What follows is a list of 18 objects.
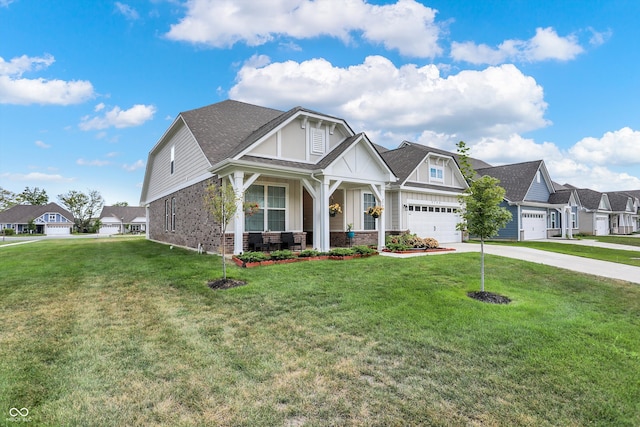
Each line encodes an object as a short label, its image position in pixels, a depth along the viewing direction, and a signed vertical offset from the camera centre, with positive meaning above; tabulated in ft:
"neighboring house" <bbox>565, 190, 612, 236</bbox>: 105.81 +1.78
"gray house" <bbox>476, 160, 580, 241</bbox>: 73.05 +3.89
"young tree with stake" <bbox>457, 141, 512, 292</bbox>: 20.86 +0.76
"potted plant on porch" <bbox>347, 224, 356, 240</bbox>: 47.29 -1.82
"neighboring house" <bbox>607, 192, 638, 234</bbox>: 121.39 +2.23
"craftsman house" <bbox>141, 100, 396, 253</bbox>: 38.40 +6.11
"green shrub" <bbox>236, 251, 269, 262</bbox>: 30.01 -3.40
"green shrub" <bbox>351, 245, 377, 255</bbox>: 36.35 -3.45
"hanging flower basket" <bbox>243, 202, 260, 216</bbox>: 27.22 +1.34
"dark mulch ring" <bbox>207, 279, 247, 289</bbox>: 22.49 -4.47
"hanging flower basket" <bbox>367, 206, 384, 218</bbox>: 44.60 +1.28
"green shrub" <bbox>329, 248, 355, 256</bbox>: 35.11 -3.54
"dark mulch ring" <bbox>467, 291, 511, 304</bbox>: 19.91 -5.08
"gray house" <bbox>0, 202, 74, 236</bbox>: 181.98 +3.14
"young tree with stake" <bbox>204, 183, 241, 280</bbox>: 24.43 +1.31
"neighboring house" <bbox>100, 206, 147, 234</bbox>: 201.05 +2.74
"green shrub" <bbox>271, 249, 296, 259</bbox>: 31.58 -3.38
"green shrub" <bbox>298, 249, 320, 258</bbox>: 34.21 -3.56
